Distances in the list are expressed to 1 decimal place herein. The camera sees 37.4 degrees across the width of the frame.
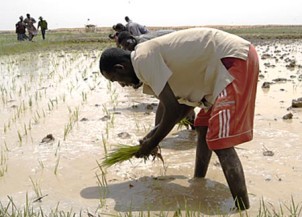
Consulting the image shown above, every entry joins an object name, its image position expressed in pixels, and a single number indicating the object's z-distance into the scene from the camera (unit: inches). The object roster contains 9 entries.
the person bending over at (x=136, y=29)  259.3
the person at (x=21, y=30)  806.5
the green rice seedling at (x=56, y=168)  135.4
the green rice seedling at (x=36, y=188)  116.6
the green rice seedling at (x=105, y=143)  150.0
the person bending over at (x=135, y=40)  179.6
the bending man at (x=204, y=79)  102.5
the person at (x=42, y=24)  895.1
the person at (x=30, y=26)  823.1
